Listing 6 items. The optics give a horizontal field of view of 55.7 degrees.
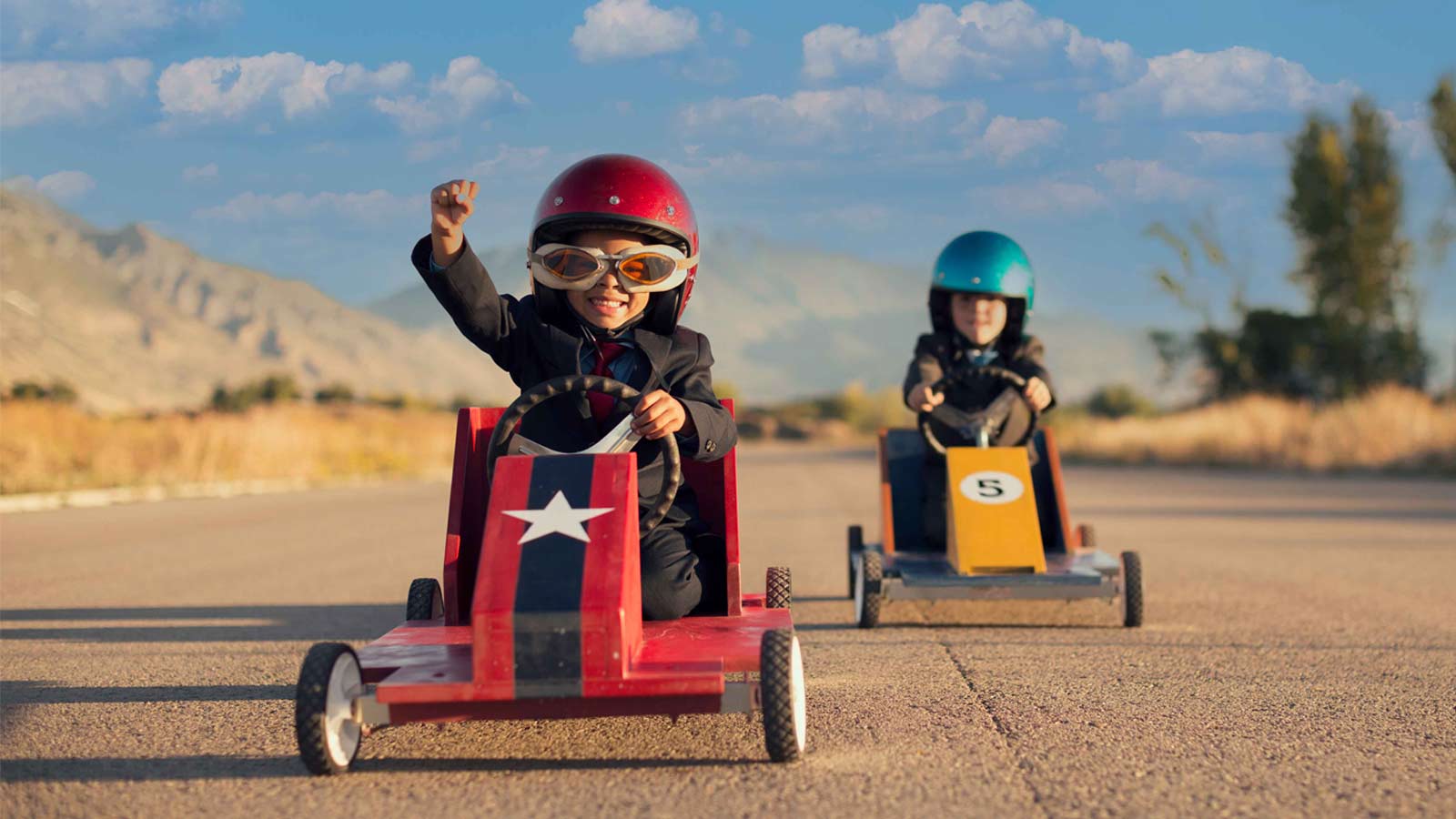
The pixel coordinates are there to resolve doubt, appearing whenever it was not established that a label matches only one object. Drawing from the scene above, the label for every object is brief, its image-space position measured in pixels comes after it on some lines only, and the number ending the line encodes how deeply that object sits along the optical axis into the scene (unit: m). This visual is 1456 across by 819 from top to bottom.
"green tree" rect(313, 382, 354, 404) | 48.59
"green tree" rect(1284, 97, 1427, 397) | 35.78
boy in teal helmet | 8.04
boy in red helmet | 4.63
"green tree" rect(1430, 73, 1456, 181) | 31.55
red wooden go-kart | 3.62
